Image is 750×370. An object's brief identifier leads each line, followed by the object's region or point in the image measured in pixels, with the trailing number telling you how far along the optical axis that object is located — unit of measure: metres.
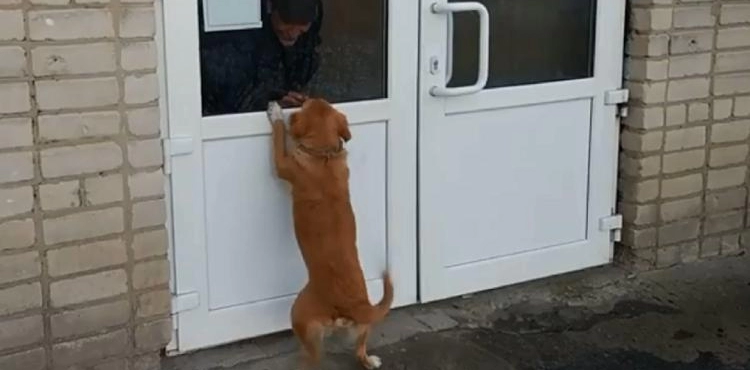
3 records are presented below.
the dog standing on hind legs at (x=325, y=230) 3.78
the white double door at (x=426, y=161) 3.92
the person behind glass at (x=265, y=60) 3.86
